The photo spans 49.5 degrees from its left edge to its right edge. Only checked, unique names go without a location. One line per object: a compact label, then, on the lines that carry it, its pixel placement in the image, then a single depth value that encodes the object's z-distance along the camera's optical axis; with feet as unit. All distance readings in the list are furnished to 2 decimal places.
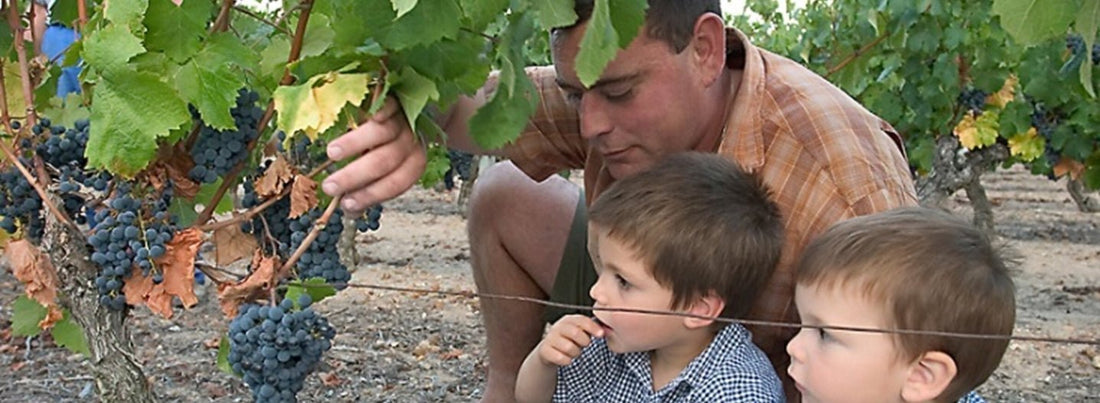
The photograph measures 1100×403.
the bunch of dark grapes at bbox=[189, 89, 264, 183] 6.50
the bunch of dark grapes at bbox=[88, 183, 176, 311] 6.26
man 7.25
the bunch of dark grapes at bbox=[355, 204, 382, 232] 7.08
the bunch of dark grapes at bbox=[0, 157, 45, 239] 6.81
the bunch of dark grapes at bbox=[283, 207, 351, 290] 6.54
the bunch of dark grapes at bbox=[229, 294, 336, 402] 5.97
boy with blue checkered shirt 6.54
